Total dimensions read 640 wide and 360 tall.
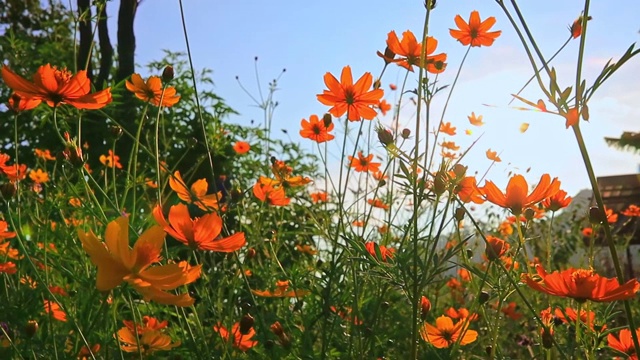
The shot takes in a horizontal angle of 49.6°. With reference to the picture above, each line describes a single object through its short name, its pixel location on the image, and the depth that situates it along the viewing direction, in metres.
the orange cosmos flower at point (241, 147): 2.66
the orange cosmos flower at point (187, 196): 1.14
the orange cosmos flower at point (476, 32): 1.38
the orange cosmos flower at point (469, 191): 1.00
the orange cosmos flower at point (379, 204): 2.38
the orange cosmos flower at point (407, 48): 1.29
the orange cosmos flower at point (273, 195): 1.65
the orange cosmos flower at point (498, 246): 1.04
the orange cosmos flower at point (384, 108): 2.35
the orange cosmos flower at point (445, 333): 1.30
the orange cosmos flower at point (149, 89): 1.36
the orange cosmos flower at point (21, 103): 1.09
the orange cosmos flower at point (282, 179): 1.65
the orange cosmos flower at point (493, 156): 1.78
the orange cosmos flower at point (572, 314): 1.19
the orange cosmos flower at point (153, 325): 1.36
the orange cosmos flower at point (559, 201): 1.17
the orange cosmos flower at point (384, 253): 0.99
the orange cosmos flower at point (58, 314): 1.47
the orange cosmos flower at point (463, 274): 2.18
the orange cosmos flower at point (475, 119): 2.37
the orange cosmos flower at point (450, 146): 2.42
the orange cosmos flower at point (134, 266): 0.64
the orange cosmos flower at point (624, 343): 1.06
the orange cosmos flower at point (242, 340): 1.35
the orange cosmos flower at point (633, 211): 3.10
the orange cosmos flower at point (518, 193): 0.95
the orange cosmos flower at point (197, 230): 0.91
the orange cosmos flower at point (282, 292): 1.43
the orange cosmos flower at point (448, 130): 2.21
